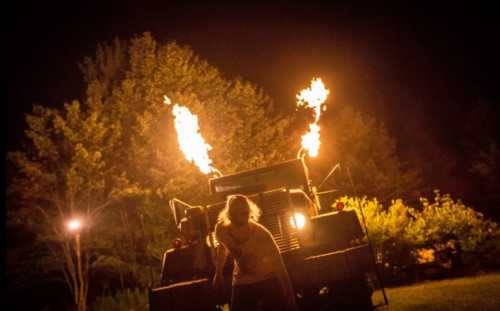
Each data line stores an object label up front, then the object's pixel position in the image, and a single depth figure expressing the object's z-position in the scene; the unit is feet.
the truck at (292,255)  18.95
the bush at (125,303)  39.86
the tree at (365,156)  94.12
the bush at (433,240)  32.81
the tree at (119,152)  46.70
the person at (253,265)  13.79
